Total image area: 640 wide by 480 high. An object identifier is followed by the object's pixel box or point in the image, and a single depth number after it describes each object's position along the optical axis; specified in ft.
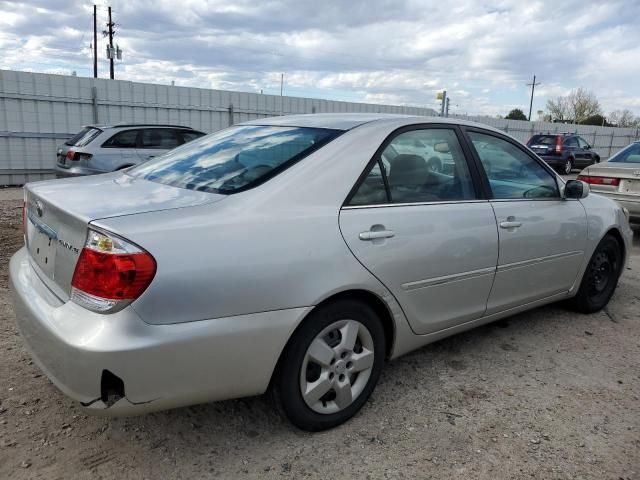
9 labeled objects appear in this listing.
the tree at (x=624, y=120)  212.64
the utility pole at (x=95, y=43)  109.91
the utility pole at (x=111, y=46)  106.91
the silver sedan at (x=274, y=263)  6.57
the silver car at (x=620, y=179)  22.95
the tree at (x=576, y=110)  204.03
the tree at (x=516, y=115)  208.67
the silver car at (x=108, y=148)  29.72
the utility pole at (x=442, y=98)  66.12
